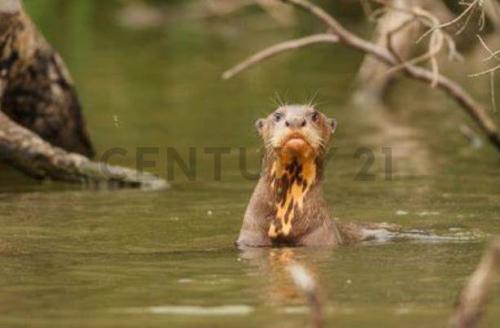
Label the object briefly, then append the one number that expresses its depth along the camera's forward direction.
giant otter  8.38
